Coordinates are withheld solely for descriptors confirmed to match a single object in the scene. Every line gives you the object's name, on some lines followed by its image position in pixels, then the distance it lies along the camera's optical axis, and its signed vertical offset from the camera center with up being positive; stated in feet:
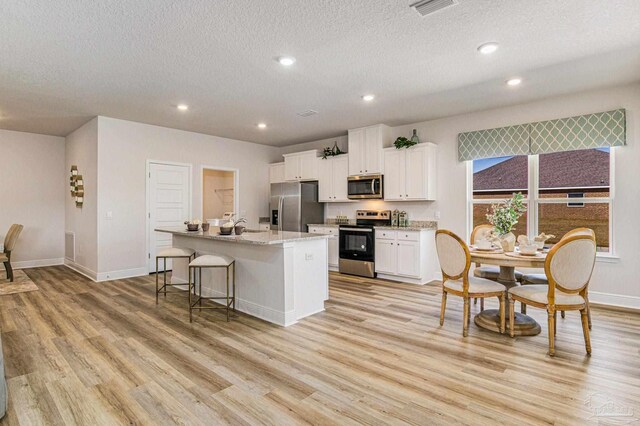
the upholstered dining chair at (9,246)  17.46 -1.74
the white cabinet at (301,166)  22.85 +3.13
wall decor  20.13 +1.56
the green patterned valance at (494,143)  15.56 +3.22
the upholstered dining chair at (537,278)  11.76 -2.33
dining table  9.86 -2.24
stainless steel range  18.98 -1.81
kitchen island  11.42 -2.19
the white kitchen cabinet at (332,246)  20.74 -2.13
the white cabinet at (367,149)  19.36 +3.60
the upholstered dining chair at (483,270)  12.33 -2.20
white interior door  19.98 +0.67
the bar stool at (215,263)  11.84 -1.80
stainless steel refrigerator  21.97 +0.35
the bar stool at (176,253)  13.98 -1.72
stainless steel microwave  19.35 +1.38
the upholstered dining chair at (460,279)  10.52 -2.21
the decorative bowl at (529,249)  10.41 -1.18
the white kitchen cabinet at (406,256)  17.42 -2.33
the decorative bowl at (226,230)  13.05 -0.70
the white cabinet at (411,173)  17.84 +2.02
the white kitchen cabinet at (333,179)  21.29 +2.06
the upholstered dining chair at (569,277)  9.01 -1.78
